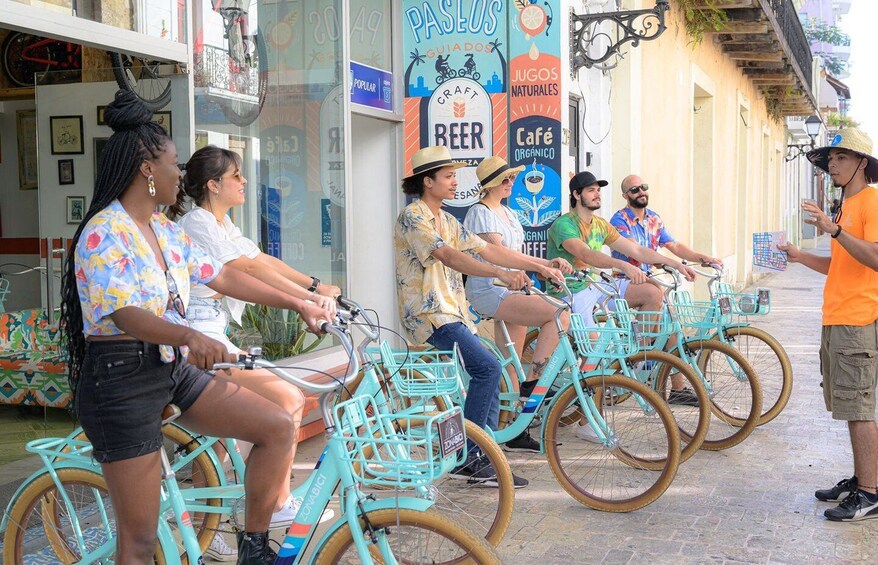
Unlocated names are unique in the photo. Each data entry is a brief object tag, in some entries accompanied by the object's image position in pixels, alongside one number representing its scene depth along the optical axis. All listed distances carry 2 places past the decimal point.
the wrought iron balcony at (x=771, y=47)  14.12
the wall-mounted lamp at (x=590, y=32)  8.60
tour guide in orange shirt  4.85
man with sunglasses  7.20
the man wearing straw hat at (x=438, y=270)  4.96
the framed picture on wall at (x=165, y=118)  5.33
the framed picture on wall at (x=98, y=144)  7.18
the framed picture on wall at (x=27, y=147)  9.23
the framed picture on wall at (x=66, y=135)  6.87
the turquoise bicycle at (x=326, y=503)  2.80
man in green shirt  6.21
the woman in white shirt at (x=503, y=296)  5.82
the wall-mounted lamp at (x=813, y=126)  26.14
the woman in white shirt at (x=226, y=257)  3.66
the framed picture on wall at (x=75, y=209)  7.20
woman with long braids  2.73
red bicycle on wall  8.19
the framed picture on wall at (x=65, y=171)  7.36
